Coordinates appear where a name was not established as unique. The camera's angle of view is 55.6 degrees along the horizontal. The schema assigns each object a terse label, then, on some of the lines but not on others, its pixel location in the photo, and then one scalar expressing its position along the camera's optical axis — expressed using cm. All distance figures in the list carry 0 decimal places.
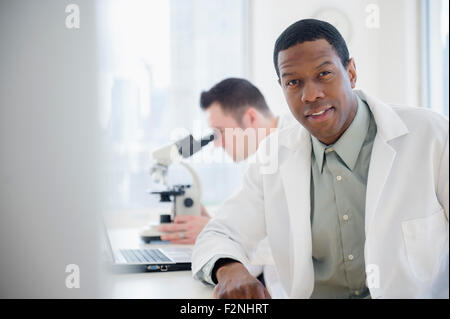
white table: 65
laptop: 98
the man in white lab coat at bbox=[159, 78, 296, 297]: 147
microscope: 156
